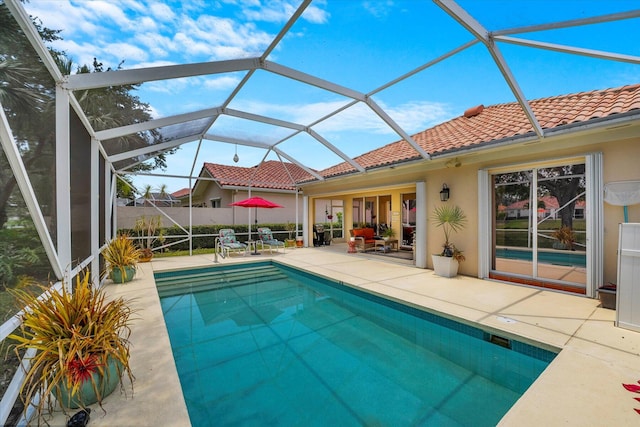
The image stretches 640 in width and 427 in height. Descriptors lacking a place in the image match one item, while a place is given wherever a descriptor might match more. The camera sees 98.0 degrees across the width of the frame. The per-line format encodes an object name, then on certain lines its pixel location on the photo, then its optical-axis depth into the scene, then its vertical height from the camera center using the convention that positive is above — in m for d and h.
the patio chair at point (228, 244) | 11.30 -1.19
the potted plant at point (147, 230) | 11.49 -0.61
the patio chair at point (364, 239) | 12.49 -1.12
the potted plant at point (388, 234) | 12.66 -0.93
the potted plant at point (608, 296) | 4.76 -1.45
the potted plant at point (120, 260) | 7.15 -1.16
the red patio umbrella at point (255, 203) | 11.88 +0.51
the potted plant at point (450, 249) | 7.41 -1.00
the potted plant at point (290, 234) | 14.72 -1.13
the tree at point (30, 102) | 2.23 +1.11
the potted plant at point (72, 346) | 2.39 -1.17
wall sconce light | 8.03 +0.59
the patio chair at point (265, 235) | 13.04 -0.95
